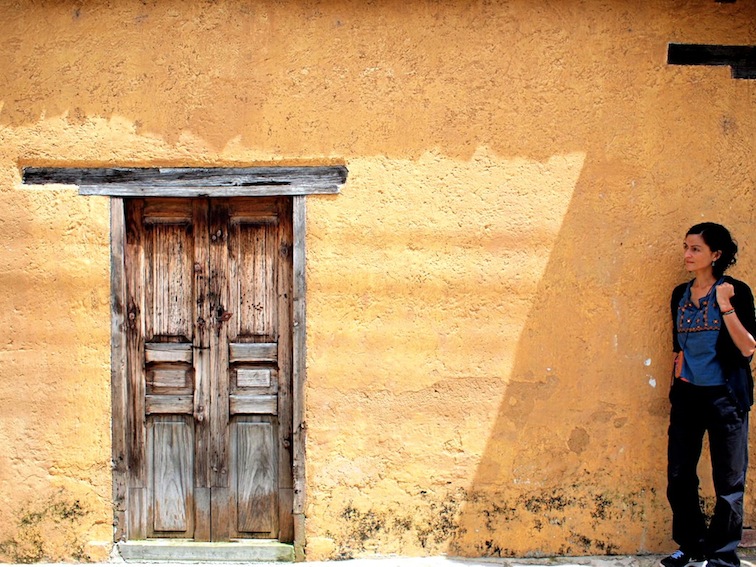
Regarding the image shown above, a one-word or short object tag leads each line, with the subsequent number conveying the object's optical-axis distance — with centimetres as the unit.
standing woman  385
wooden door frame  416
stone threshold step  424
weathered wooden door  428
